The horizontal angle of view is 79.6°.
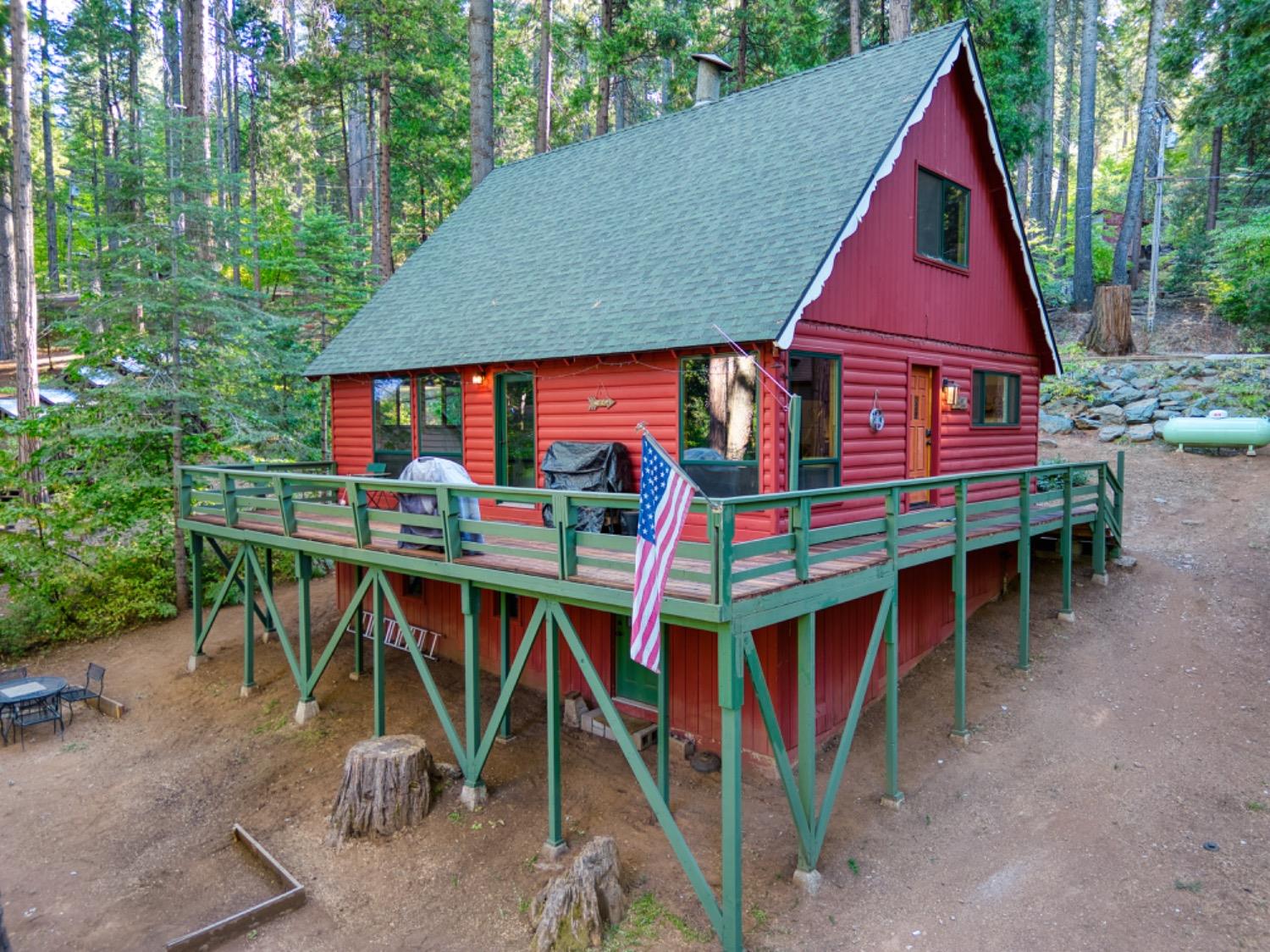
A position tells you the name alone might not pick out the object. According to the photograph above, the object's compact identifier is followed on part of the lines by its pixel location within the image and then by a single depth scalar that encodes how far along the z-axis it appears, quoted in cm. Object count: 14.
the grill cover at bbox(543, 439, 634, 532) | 889
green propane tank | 1638
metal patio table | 1038
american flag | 536
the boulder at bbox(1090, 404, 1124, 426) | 1912
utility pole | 2270
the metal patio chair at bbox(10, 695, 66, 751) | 1059
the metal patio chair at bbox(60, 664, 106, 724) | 1129
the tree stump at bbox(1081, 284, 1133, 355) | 2152
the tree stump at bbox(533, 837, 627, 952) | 617
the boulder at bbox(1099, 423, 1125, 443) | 1858
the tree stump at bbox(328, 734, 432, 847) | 798
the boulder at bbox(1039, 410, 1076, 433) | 1924
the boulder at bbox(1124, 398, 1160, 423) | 1870
